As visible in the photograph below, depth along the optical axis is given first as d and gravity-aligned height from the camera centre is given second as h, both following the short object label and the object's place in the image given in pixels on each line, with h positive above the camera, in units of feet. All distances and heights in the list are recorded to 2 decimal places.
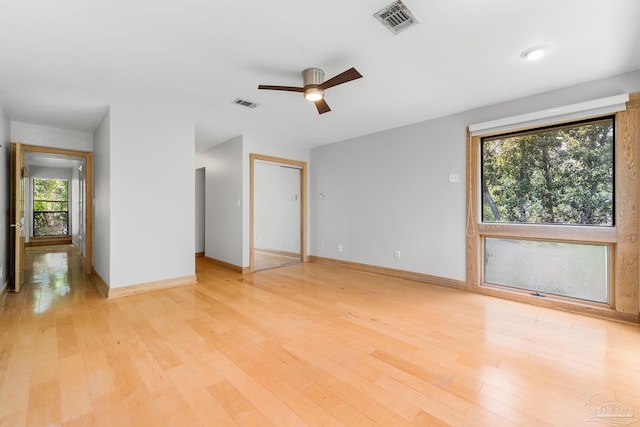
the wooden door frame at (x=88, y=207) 15.55 +0.34
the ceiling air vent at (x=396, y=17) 6.02 +4.40
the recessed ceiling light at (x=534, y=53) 7.56 +4.41
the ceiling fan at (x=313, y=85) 8.34 +3.79
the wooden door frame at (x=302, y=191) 17.31 +1.44
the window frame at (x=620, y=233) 8.89 -0.81
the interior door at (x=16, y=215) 12.10 -0.08
